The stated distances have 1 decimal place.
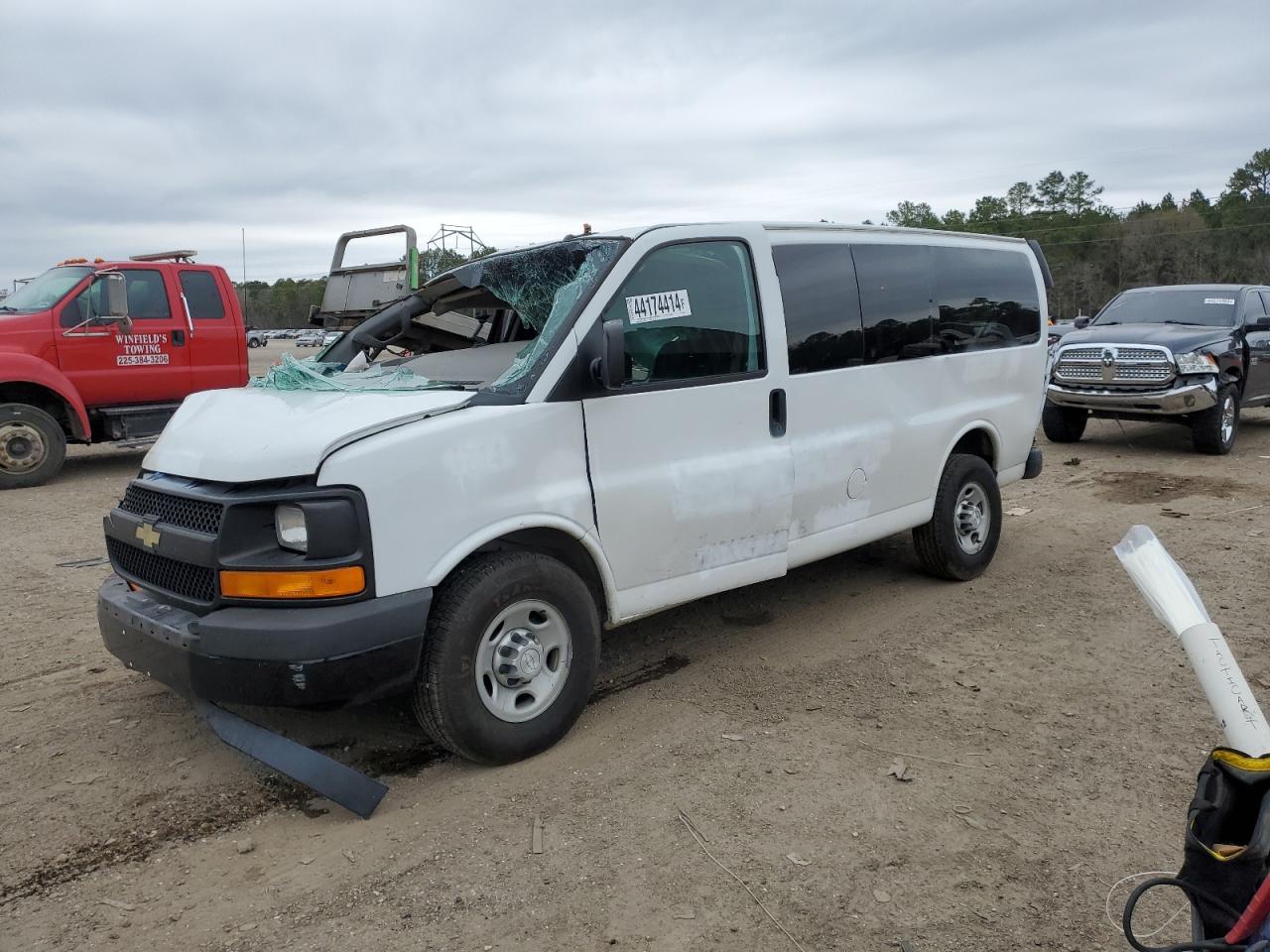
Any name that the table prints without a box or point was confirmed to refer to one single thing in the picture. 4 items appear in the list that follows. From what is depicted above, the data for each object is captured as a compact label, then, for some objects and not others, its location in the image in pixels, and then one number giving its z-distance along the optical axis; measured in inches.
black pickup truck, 428.1
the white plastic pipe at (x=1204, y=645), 65.3
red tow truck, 394.0
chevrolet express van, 131.2
